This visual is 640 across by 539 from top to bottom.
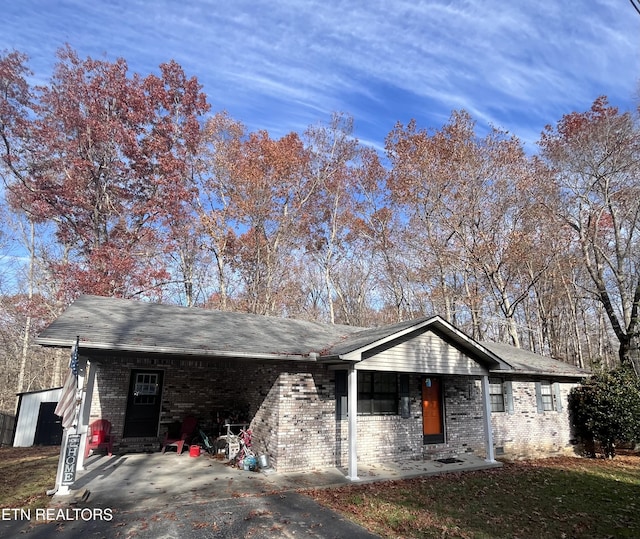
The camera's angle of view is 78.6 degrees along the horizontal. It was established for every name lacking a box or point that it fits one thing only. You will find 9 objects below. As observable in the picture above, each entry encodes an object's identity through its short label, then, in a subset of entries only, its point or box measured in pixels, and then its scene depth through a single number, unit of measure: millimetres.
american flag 6582
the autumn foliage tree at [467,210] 17891
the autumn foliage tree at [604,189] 15750
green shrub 12391
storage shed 13797
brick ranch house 8297
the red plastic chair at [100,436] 9266
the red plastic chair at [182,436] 9711
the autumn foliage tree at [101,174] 17453
